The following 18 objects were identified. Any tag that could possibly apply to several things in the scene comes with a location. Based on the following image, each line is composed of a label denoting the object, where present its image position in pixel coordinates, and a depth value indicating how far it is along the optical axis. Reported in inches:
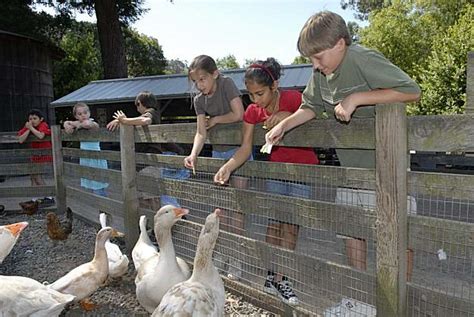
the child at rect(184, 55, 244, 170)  162.2
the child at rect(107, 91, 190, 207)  192.5
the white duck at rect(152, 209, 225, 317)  110.4
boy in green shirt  104.7
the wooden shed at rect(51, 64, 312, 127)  462.3
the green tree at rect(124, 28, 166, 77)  1363.2
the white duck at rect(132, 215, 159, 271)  164.1
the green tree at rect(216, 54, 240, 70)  3191.4
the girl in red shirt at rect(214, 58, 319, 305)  137.6
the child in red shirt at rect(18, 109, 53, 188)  322.7
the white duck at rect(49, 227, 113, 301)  153.6
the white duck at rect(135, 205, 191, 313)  138.9
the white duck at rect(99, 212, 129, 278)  176.1
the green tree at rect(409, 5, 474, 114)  561.6
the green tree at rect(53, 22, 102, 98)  1024.9
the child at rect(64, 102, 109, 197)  259.4
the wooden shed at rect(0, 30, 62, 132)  682.2
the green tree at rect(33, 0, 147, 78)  703.1
